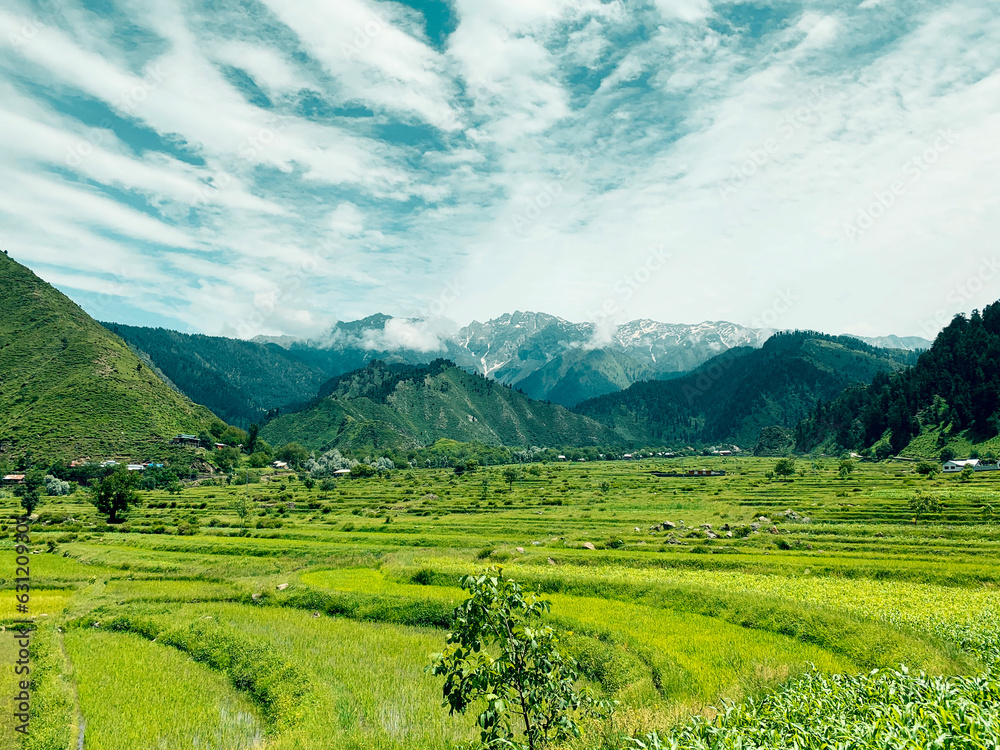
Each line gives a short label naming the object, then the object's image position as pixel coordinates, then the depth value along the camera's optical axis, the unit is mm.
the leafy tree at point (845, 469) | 123562
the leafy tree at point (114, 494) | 81125
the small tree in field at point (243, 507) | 80900
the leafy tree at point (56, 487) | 112000
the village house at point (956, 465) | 126812
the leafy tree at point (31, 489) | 92906
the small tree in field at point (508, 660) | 9617
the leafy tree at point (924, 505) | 65000
